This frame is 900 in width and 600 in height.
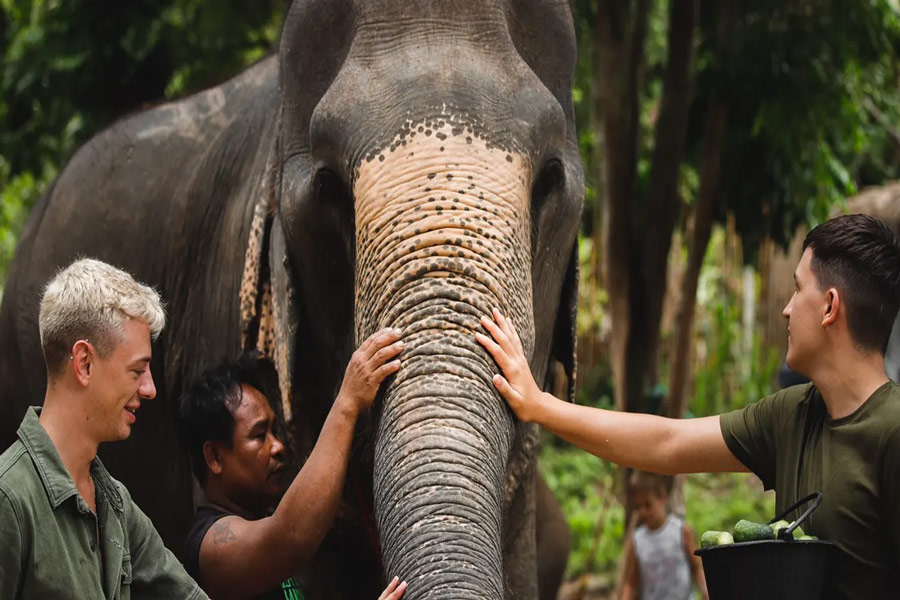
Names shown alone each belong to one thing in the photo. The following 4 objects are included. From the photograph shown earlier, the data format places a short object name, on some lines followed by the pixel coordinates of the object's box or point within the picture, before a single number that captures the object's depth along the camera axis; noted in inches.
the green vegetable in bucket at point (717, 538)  129.7
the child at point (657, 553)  268.8
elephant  135.3
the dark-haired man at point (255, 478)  143.3
